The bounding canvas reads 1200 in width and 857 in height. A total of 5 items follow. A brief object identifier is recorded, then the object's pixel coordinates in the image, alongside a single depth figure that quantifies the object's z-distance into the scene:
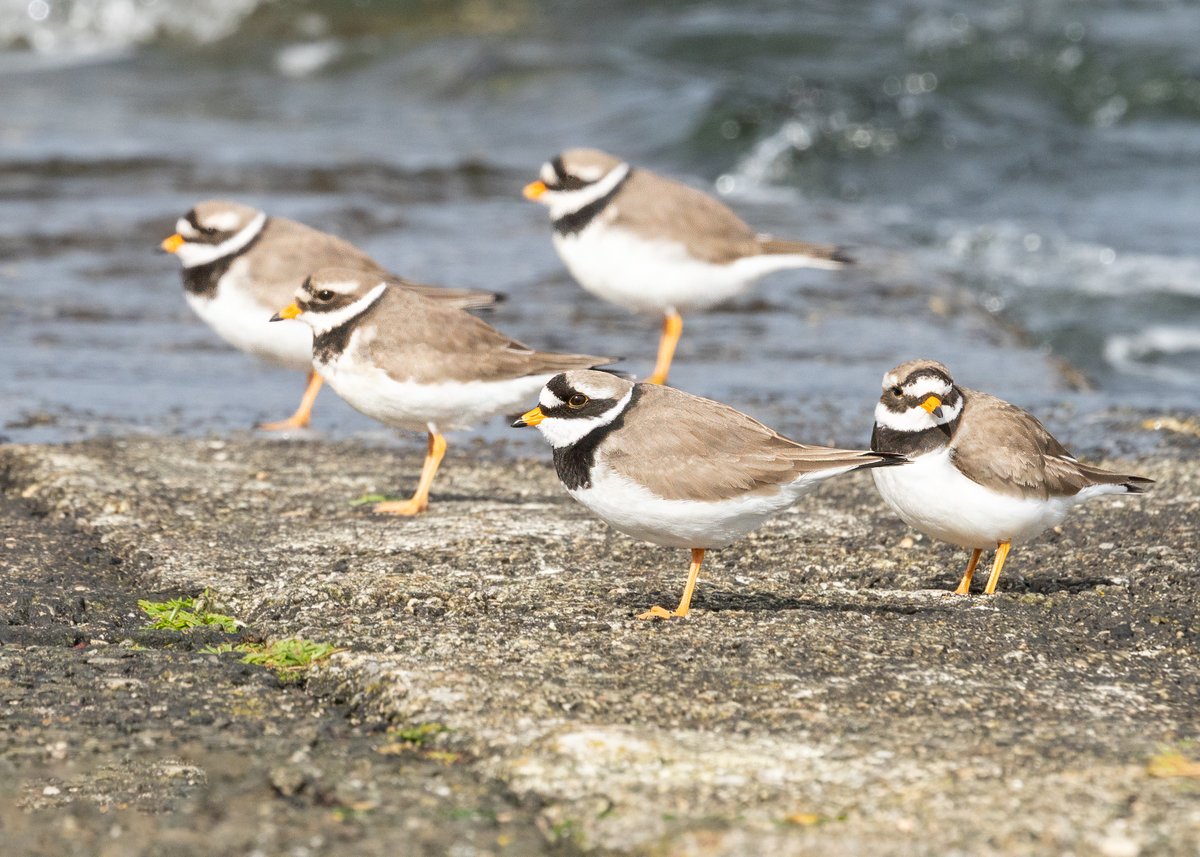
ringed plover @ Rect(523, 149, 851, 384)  18.53
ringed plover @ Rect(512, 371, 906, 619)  10.08
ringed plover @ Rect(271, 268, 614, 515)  13.05
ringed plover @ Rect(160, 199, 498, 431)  16.20
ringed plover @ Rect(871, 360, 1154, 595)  10.52
